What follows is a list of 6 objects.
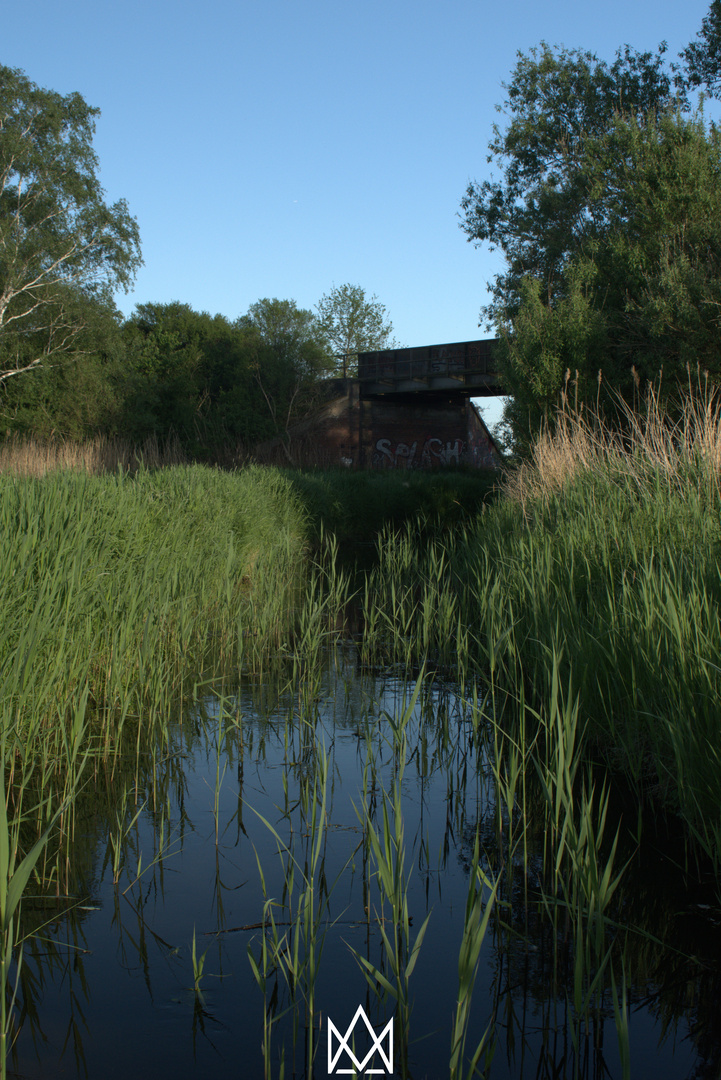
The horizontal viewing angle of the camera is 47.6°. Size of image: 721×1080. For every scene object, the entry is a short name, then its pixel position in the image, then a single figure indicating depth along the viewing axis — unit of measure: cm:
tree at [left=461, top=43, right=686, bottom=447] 1916
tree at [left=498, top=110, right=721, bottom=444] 1487
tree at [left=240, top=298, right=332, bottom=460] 3359
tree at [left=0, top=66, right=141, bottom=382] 2283
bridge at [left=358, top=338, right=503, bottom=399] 3167
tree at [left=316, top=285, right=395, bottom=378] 5972
